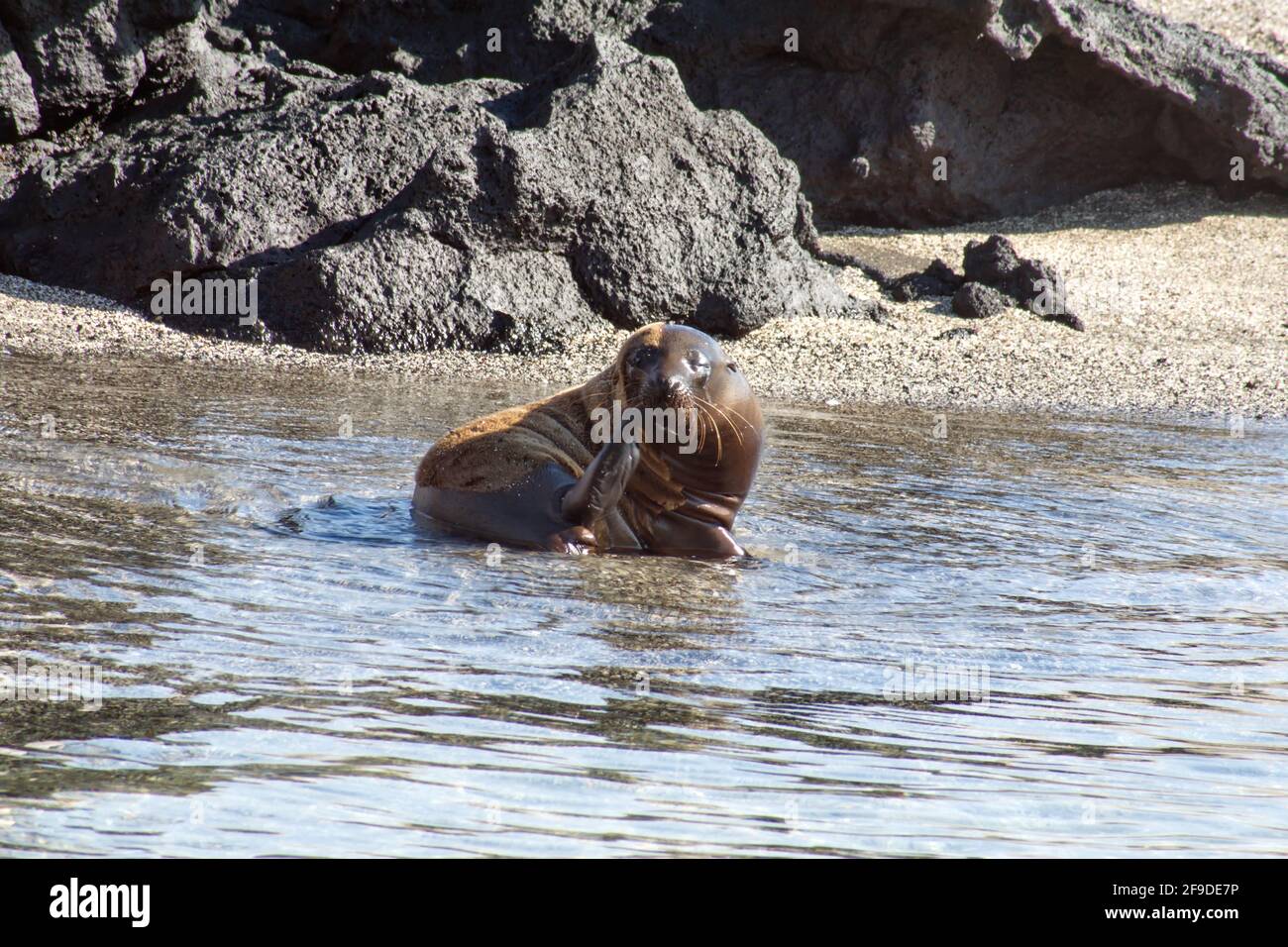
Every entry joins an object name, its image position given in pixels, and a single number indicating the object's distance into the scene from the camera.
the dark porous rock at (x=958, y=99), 15.77
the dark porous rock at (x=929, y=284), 13.73
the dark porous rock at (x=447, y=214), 12.11
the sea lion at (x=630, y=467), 6.08
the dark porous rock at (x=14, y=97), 13.92
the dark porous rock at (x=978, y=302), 13.00
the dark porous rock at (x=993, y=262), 13.53
